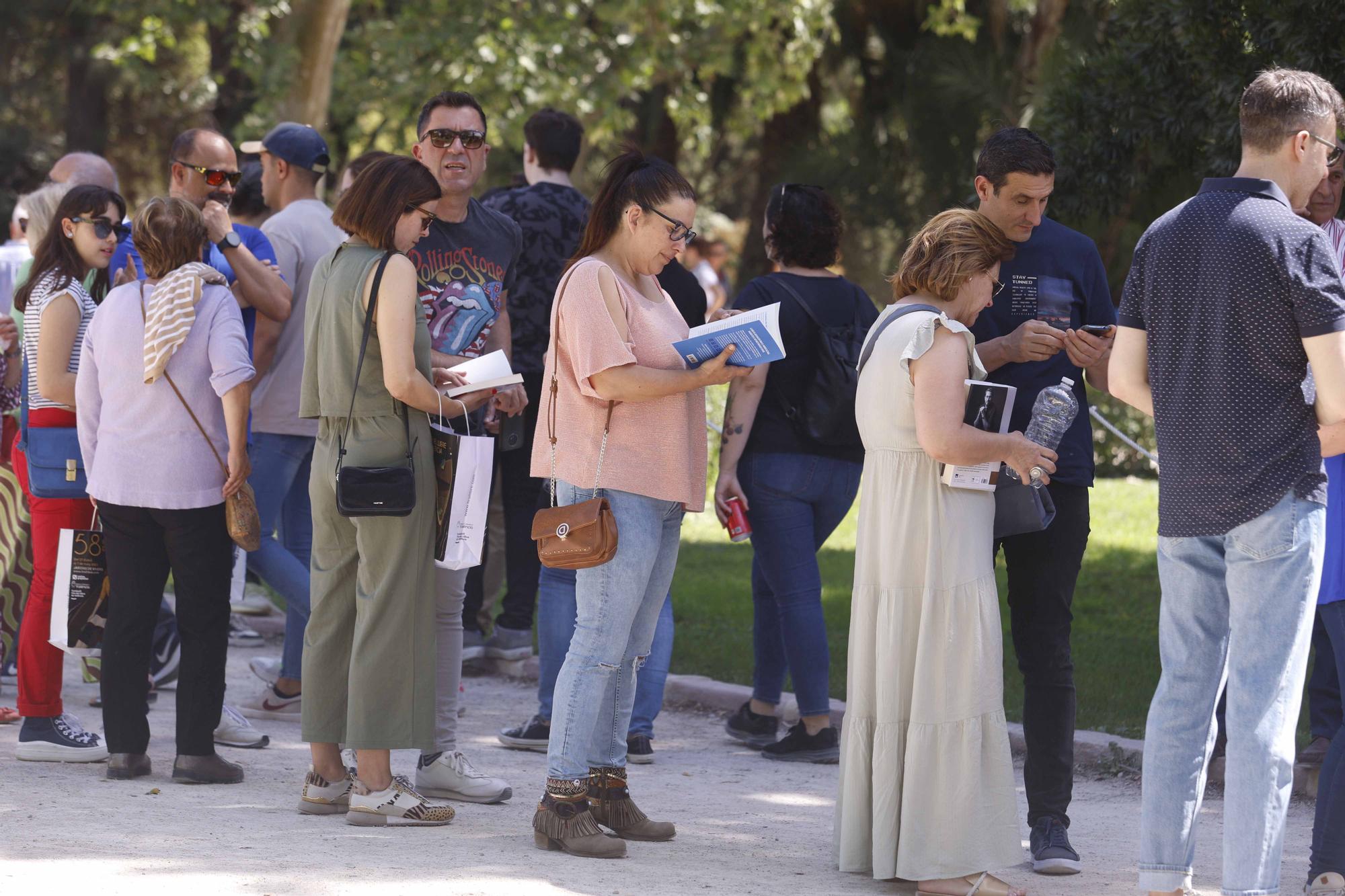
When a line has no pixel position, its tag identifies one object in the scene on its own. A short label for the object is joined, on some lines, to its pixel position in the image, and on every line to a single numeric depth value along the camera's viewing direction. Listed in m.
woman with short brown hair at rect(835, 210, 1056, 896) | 8.24
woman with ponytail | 8.79
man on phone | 9.04
